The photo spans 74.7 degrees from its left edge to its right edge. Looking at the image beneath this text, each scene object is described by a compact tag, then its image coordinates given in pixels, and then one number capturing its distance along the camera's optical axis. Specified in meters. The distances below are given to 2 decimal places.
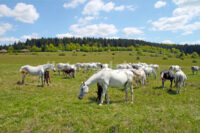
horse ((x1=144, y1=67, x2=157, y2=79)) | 23.09
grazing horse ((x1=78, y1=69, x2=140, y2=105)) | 9.22
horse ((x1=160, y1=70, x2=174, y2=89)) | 15.47
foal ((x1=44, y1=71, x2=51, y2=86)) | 16.69
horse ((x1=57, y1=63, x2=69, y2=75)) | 29.36
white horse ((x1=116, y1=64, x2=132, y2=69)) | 24.98
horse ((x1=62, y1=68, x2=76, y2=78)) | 23.69
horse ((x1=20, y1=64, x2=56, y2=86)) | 16.14
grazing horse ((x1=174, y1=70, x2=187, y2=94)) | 13.45
